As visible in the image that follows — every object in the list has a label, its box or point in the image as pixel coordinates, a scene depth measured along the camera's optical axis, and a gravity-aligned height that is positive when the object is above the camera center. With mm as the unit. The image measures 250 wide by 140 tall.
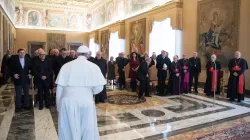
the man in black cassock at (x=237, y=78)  7527 -475
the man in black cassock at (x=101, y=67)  7250 -101
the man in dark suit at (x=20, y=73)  5932 -239
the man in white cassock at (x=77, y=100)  2787 -469
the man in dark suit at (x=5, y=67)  8964 -108
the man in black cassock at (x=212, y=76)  8623 -458
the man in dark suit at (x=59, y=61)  7234 +118
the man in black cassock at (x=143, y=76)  8055 -431
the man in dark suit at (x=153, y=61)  9594 +168
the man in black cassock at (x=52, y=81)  6770 -528
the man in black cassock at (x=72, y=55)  7422 +331
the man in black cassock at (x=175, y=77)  8766 -508
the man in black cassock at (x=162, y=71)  8742 -259
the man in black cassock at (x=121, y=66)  10867 -72
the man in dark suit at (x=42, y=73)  6066 -242
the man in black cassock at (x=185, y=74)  9141 -397
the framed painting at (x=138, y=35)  14844 +2143
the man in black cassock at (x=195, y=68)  9398 -146
